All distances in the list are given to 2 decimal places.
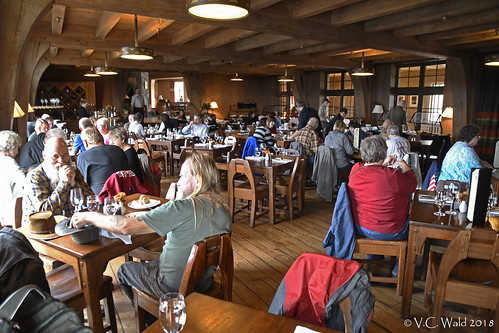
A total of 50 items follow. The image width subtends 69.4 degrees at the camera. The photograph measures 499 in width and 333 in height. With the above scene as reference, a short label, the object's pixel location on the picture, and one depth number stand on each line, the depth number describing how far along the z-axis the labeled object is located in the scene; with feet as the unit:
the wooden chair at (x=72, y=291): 6.56
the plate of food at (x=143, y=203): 8.55
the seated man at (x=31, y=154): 14.43
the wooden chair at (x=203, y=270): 5.82
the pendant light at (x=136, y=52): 15.20
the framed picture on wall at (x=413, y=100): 36.99
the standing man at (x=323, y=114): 33.35
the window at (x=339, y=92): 44.65
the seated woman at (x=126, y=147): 12.55
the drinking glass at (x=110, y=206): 7.48
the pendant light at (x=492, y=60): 18.92
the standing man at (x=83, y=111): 37.14
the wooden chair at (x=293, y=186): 15.30
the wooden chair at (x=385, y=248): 9.25
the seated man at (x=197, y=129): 27.48
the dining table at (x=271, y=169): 14.99
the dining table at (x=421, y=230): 7.96
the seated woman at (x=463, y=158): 11.89
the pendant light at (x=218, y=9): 6.97
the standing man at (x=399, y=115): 29.63
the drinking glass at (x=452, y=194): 8.70
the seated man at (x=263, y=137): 20.64
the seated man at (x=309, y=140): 20.07
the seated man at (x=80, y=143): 17.74
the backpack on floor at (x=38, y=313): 3.63
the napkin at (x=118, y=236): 6.81
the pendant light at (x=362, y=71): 24.30
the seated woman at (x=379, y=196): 9.11
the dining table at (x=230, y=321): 4.24
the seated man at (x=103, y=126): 17.06
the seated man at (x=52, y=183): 8.34
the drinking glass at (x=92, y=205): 7.47
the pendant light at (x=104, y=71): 23.26
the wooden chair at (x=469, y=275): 6.72
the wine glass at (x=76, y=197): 7.59
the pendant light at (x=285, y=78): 32.91
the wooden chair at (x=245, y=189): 14.65
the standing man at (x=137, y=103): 43.55
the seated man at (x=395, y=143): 15.93
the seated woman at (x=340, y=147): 18.67
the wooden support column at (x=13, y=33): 10.90
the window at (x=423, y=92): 34.78
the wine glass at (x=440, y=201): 8.63
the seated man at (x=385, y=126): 22.54
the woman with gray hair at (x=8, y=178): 9.89
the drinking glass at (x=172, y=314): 3.86
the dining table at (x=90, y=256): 6.36
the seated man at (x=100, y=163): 11.18
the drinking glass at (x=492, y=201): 8.89
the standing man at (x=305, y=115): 26.23
